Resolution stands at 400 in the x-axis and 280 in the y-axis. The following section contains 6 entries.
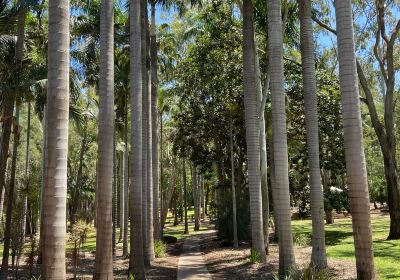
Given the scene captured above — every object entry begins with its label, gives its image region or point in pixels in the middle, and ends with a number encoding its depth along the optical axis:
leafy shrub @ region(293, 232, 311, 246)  19.88
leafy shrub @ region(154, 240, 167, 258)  19.84
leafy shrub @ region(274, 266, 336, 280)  9.41
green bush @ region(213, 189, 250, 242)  23.59
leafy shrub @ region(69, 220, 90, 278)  13.73
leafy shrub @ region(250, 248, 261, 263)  14.95
